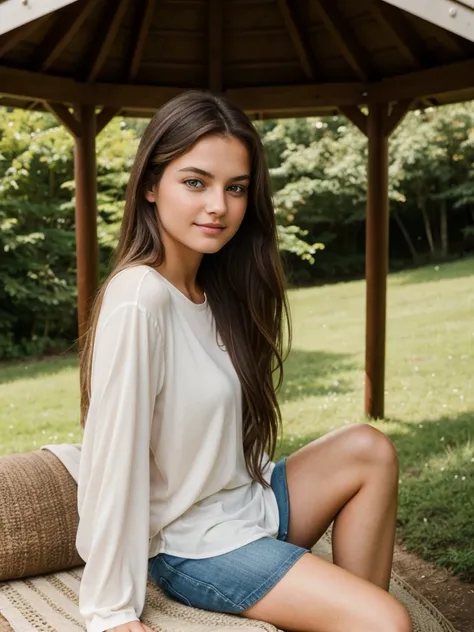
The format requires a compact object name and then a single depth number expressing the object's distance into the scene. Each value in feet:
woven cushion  8.52
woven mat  6.70
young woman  6.18
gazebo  17.01
